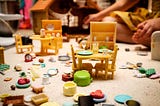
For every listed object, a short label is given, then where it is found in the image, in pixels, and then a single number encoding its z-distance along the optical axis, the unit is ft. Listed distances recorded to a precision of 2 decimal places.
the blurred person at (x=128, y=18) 3.63
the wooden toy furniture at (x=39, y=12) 5.21
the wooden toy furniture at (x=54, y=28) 3.80
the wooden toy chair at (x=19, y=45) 3.50
